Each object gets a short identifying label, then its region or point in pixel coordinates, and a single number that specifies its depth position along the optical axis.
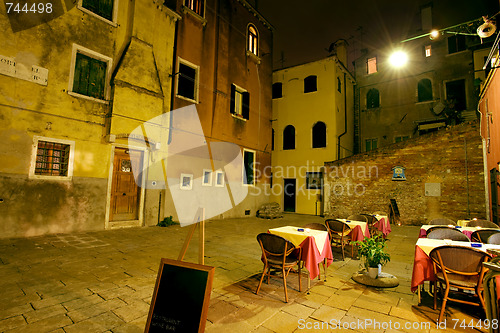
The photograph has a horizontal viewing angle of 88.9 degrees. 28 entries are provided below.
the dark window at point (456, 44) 15.47
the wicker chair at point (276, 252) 3.78
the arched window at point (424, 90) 16.30
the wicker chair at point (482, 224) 6.04
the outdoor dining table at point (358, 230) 6.02
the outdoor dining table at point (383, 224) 8.12
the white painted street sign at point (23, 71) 6.52
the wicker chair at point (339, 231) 5.96
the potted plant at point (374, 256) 4.28
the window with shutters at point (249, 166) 13.95
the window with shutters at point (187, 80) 10.68
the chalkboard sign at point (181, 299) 2.16
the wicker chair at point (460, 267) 3.16
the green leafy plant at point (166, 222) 9.35
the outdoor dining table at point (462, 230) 5.39
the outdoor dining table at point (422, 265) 3.60
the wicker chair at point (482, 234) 4.93
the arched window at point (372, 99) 18.11
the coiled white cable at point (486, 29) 5.42
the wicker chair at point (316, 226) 5.18
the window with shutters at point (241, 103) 13.56
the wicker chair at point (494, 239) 4.46
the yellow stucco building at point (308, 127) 15.87
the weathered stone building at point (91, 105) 6.68
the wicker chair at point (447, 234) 4.48
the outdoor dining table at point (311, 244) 4.13
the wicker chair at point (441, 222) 6.64
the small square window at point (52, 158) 7.00
